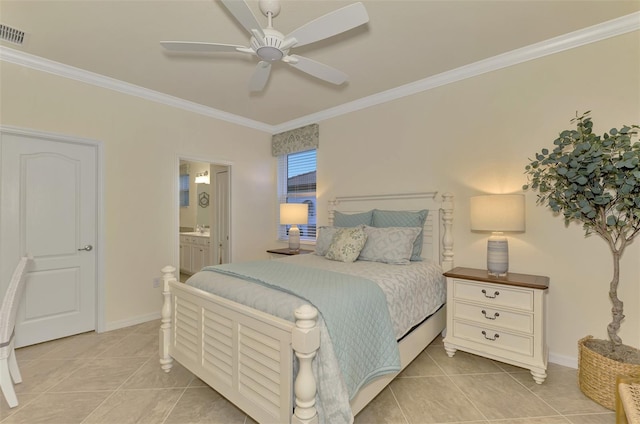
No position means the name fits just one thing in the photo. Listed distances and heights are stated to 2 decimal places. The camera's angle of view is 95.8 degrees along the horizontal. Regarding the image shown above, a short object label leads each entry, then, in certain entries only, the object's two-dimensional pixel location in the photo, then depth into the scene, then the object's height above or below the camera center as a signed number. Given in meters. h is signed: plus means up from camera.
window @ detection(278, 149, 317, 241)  4.39 +0.45
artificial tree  1.82 +0.16
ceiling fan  1.55 +1.06
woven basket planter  1.77 -1.05
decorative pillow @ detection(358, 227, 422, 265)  2.69 -0.32
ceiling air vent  2.26 +1.42
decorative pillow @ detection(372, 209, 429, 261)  2.96 -0.09
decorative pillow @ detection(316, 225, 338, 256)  3.21 -0.30
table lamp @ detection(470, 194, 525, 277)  2.33 -0.07
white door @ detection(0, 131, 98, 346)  2.65 -0.15
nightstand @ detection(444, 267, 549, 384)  2.13 -0.85
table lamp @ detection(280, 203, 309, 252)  4.05 -0.06
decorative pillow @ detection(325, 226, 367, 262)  2.78 -0.33
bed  1.35 -0.83
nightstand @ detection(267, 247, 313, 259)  3.93 -0.56
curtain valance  4.17 +1.09
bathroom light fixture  5.85 +0.71
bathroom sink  5.35 -0.42
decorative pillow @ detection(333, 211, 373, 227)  3.34 -0.09
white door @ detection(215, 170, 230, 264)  4.46 -0.06
